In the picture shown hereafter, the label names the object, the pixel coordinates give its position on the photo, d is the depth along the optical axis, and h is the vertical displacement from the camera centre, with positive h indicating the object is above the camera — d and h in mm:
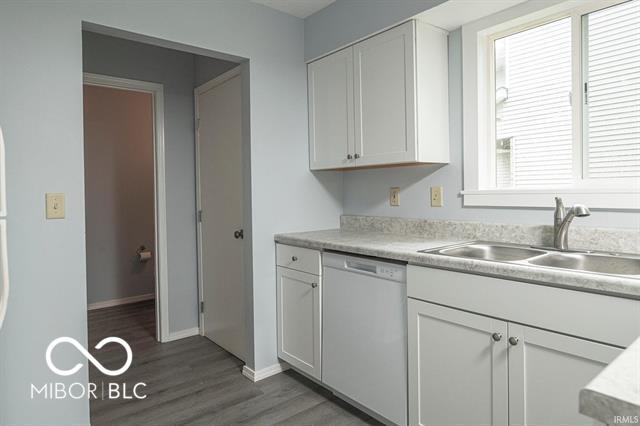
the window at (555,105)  1814 +474
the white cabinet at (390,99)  2178 +594
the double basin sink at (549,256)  1635 -241
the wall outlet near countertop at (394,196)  2647 +47
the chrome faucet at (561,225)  1780 -106
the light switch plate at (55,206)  1863 +12
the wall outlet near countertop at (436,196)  2402 +39
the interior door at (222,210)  2900 -30
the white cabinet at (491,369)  1325 -613
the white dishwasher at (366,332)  1890 -640
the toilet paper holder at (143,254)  4566 -521
